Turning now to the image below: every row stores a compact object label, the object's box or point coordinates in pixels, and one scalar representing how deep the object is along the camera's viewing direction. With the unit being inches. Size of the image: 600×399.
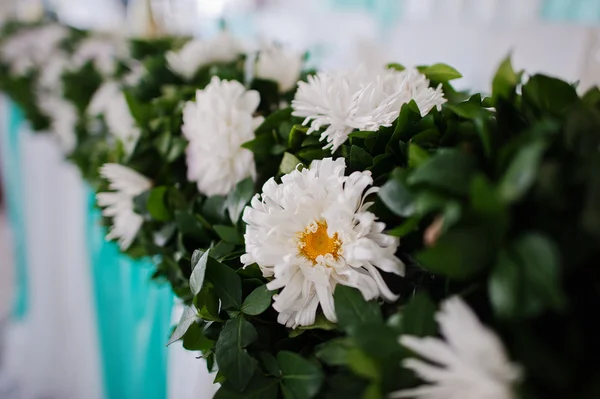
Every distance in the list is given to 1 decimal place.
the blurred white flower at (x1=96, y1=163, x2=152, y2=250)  21.6
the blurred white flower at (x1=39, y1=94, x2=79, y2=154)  41.1
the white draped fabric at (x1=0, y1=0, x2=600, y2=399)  44.4
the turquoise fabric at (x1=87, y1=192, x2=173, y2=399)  28.9
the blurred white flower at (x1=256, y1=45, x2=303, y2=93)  23.2
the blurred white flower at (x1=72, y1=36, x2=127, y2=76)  39.7
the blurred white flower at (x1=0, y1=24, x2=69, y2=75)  52.2
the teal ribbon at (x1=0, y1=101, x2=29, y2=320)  60.3
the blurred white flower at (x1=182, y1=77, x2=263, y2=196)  18.9
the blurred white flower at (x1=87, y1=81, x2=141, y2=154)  24.9
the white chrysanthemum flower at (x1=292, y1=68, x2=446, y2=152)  15.0
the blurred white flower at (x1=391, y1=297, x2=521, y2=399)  8.6
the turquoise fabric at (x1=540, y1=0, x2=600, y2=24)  53.6
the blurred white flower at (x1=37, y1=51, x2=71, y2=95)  44.0
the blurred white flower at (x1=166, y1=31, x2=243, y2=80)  27.0
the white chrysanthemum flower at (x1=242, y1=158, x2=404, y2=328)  12.4
